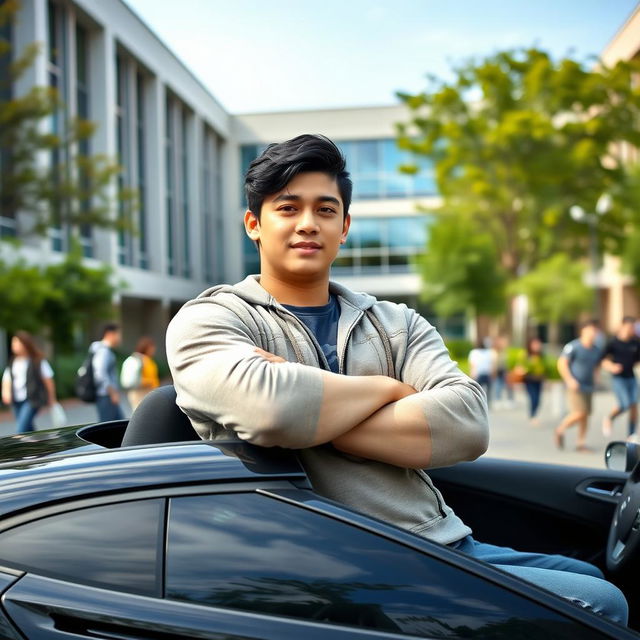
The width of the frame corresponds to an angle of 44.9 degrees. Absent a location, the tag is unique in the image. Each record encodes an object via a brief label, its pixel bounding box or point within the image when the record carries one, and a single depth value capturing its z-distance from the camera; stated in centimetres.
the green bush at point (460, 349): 3011
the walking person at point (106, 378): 979
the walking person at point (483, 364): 1567
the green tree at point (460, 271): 3234
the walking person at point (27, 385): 981
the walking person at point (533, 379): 1395
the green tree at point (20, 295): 1638
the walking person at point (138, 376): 1066
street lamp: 2259
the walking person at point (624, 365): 1116
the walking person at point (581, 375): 1077
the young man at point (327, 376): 175
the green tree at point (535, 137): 2477
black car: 149
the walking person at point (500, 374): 1769
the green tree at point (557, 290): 3133
